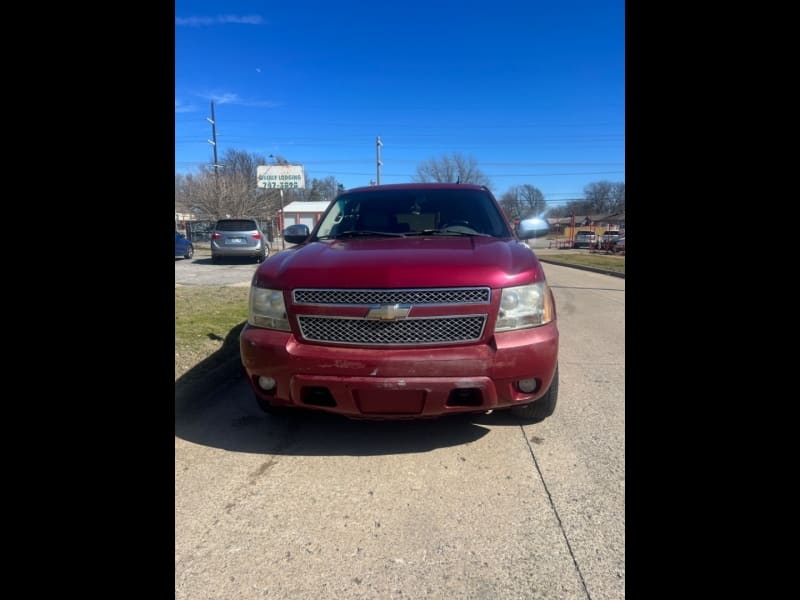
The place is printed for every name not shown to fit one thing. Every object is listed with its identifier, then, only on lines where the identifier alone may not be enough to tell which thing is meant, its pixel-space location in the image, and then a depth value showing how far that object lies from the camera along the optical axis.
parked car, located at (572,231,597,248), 36.45
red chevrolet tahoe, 2.13
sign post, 31.06
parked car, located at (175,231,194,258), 17.09
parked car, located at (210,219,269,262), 15.08
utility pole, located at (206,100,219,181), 38.18
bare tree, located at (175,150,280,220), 34.31
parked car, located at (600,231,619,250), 28.77
